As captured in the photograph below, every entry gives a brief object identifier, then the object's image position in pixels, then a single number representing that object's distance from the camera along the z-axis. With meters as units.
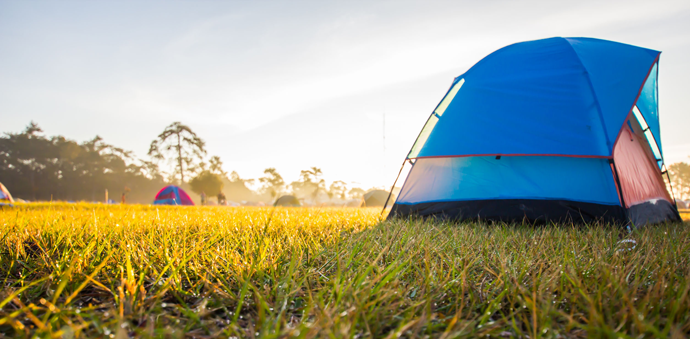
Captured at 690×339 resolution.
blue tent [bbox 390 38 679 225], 2.36
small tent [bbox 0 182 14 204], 6.89
